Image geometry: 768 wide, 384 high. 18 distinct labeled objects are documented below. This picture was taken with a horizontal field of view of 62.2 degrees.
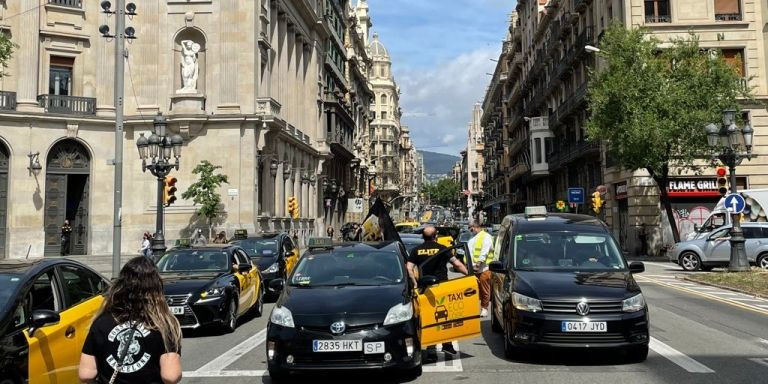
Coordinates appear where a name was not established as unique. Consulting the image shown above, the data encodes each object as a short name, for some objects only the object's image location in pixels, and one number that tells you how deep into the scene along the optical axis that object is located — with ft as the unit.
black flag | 48.03
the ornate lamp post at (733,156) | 67.82
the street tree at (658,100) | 92.53
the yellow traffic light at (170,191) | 75.33
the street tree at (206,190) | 103.40
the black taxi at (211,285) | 34.45
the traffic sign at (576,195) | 130.52
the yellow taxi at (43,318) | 16.21
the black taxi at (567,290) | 24.66
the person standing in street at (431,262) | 28.84
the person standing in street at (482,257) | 37.52
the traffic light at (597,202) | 111.86
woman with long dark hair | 11.23
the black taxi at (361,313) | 22.00
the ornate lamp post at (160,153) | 65.62
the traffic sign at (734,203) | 65.57
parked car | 75.87
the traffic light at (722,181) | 74.79
